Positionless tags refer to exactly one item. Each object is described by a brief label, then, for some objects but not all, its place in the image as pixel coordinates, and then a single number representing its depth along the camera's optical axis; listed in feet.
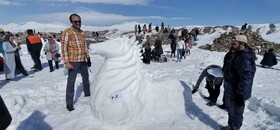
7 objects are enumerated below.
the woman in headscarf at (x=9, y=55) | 17.00
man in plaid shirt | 10.30
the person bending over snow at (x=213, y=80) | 10.93
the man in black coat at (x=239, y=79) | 7.57
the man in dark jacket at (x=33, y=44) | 20.96
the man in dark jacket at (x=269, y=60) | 28.18
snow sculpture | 8.86
